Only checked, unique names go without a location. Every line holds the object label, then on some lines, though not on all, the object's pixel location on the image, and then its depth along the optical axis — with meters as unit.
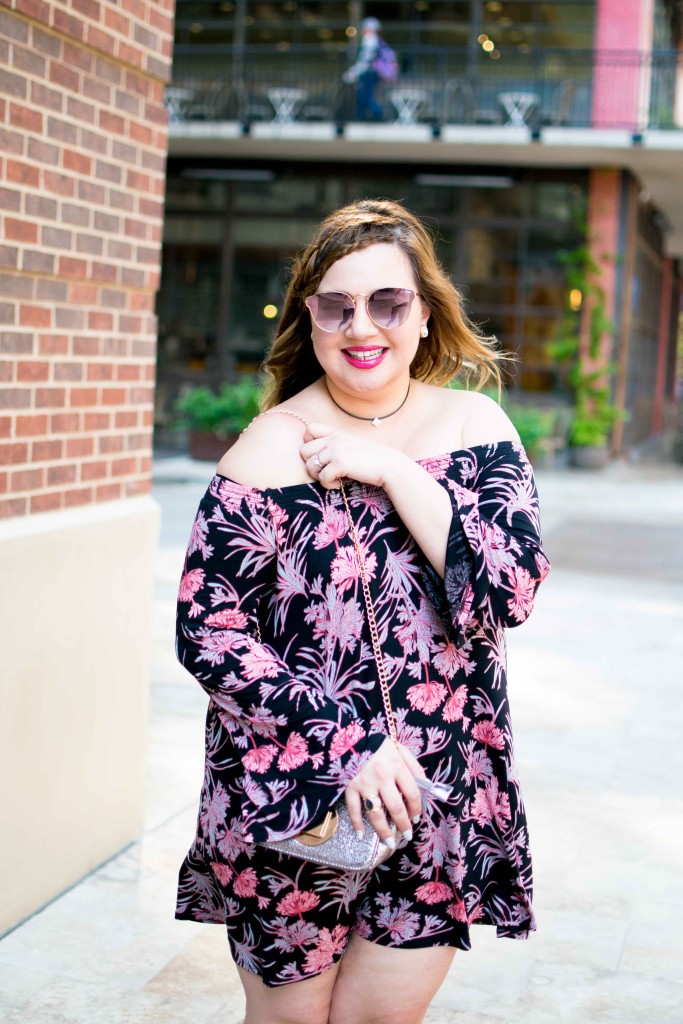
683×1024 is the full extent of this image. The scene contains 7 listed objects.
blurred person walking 19.56
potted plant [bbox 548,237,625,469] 19.91
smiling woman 1.90
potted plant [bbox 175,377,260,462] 17.84
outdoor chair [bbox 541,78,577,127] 19.55
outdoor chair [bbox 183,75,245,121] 20.97
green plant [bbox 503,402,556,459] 18.08
